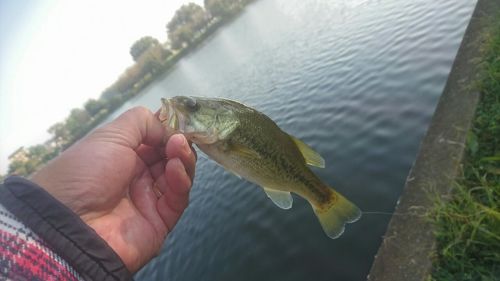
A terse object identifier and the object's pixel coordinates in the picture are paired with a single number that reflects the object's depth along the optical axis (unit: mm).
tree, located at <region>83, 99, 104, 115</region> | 109188
